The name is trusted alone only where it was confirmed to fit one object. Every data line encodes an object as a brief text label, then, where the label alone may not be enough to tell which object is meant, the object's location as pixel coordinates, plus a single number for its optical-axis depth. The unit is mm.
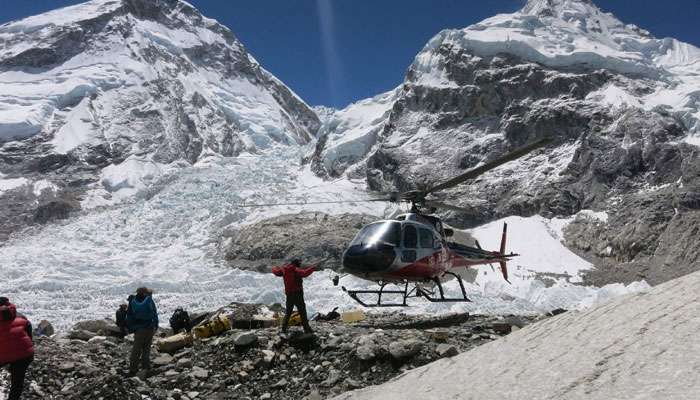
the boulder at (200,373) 7922
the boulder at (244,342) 8609
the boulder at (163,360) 8922
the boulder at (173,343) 9781
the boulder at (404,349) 6727
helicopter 11711
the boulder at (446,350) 6684
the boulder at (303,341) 8430
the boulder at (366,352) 6883
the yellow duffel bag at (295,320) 10994
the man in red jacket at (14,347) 6318
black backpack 12547
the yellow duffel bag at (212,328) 10336
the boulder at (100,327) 12820
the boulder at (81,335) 11859
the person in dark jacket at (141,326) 8430
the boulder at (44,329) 13997
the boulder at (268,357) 7934
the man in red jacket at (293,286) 9523
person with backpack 12820
